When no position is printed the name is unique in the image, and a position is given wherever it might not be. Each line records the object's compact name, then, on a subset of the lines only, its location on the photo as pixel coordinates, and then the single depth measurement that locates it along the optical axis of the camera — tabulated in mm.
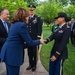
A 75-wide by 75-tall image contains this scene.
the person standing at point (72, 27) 6104
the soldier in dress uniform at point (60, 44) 2005
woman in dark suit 1722
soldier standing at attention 2861
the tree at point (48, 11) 19224
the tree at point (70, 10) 18118
